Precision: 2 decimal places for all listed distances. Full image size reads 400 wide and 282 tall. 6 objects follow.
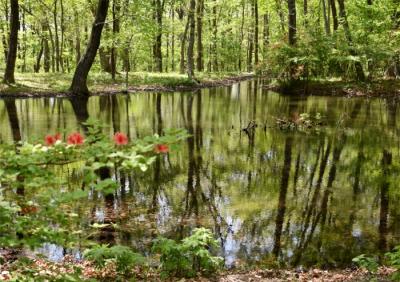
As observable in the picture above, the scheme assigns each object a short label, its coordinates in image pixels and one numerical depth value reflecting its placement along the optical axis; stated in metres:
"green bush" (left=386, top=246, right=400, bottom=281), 5.51
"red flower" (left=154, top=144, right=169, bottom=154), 3.49
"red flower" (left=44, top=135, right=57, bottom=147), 3.55
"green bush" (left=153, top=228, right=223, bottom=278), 6.34
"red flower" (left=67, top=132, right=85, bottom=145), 3.49
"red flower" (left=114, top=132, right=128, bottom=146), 3.43
